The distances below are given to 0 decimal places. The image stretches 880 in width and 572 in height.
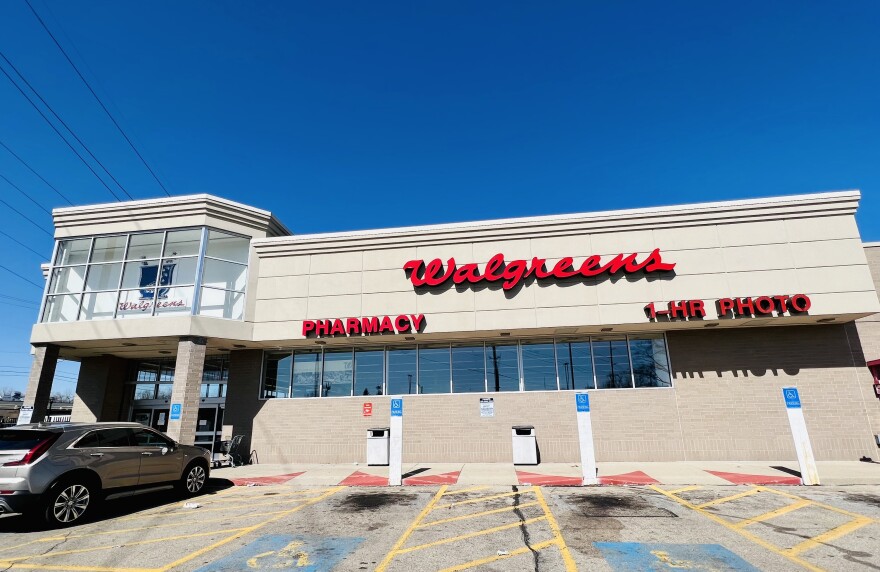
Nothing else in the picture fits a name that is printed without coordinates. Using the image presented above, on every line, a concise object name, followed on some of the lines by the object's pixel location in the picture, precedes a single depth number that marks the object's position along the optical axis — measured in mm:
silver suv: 7227
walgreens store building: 13977
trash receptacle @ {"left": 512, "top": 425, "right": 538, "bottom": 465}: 14086
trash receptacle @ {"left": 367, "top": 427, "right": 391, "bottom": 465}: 14586
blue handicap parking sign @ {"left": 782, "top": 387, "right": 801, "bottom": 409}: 10898
